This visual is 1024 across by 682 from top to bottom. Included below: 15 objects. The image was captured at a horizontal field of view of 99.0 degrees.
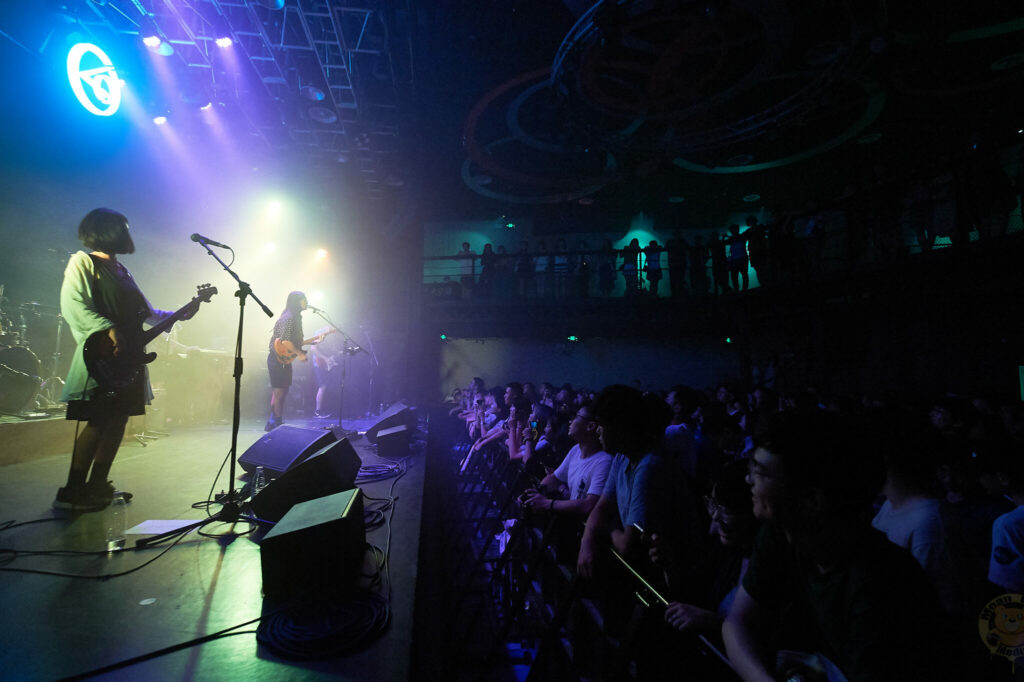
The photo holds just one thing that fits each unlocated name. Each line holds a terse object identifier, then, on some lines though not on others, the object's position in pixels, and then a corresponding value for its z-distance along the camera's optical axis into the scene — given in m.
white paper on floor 2.44
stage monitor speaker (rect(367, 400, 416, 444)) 5.80
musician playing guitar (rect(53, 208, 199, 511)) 2.90
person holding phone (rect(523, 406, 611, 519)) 2.54
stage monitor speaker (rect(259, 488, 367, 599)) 1.90
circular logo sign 5.66
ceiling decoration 6.71
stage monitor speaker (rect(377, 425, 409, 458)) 5.25
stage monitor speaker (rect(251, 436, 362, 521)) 2.71
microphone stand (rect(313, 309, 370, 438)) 5.90
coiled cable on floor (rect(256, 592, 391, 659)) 1.53
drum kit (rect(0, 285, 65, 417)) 5.58
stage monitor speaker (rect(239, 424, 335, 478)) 3.40
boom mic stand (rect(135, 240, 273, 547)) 2.45
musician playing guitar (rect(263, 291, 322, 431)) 5.66
